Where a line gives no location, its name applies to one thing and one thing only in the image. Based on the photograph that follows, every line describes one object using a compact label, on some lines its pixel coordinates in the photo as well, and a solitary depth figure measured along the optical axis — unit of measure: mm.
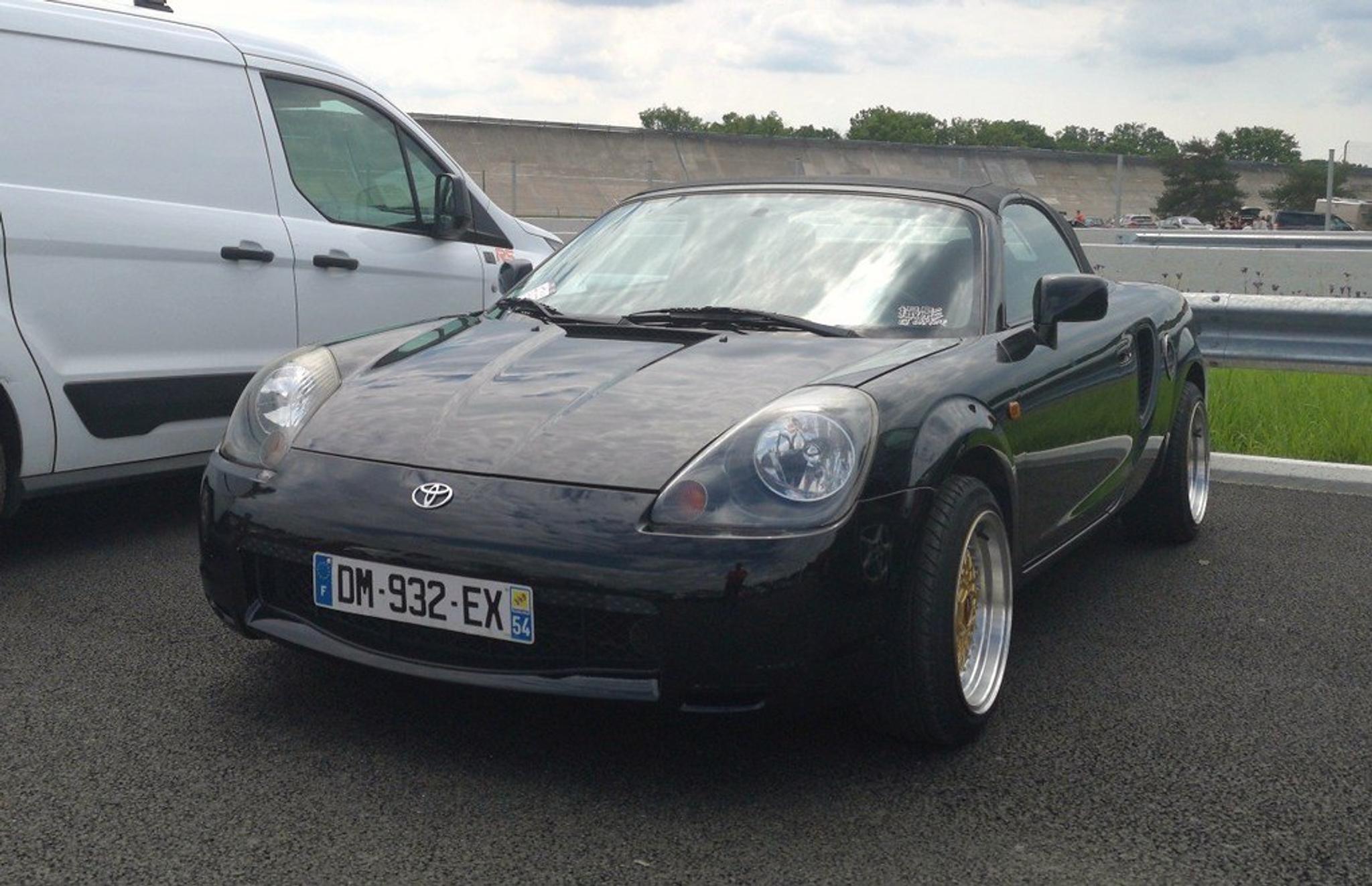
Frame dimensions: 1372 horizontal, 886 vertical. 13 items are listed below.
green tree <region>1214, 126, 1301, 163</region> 130625
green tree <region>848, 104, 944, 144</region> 125750
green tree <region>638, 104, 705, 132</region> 123688
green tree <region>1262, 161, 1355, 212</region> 71062
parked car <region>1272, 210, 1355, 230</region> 50406
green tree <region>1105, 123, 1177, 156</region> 131500
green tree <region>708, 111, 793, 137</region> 124562
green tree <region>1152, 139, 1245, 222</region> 73875
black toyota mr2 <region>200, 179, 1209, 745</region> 2932
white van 4680
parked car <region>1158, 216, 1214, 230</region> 55469
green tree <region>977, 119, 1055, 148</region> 130000
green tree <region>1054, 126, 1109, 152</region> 136000
